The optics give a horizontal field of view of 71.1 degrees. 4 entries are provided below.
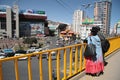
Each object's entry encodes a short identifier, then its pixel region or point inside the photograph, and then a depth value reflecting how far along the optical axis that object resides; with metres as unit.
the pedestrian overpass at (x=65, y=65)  1.47
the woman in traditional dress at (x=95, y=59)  2.09
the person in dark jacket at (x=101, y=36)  2.24
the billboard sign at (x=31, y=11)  44.12
